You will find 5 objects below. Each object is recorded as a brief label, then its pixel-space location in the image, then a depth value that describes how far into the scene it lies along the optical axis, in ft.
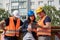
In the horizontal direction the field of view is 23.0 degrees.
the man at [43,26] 13.33
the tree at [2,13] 81.58
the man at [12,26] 13.83
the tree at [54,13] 76.67
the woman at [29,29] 13.55
